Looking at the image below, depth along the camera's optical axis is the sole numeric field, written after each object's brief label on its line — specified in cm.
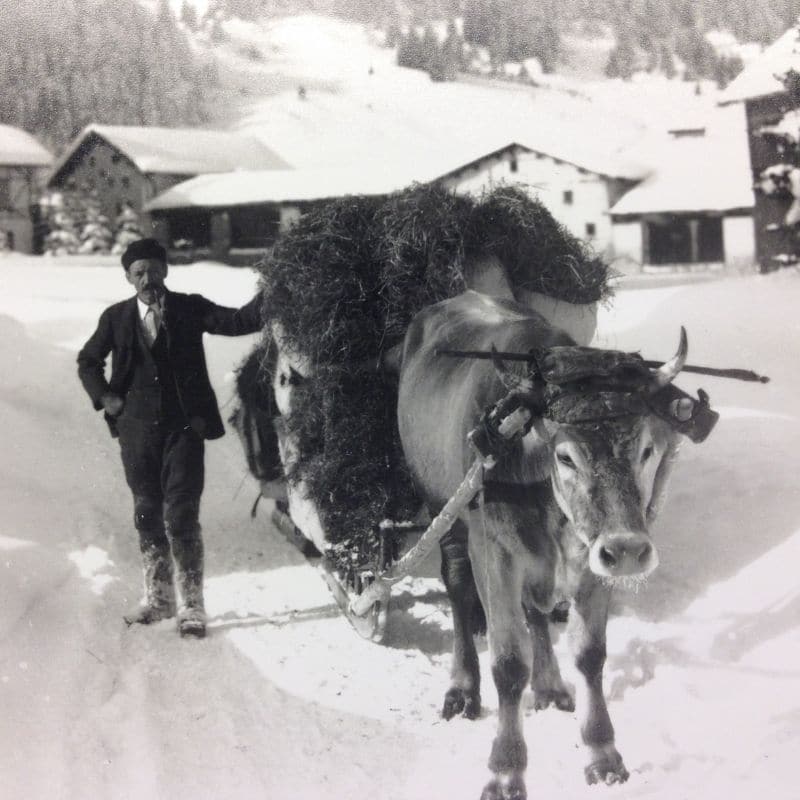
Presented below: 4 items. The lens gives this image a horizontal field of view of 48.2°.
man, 338
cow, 224
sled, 332
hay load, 339
